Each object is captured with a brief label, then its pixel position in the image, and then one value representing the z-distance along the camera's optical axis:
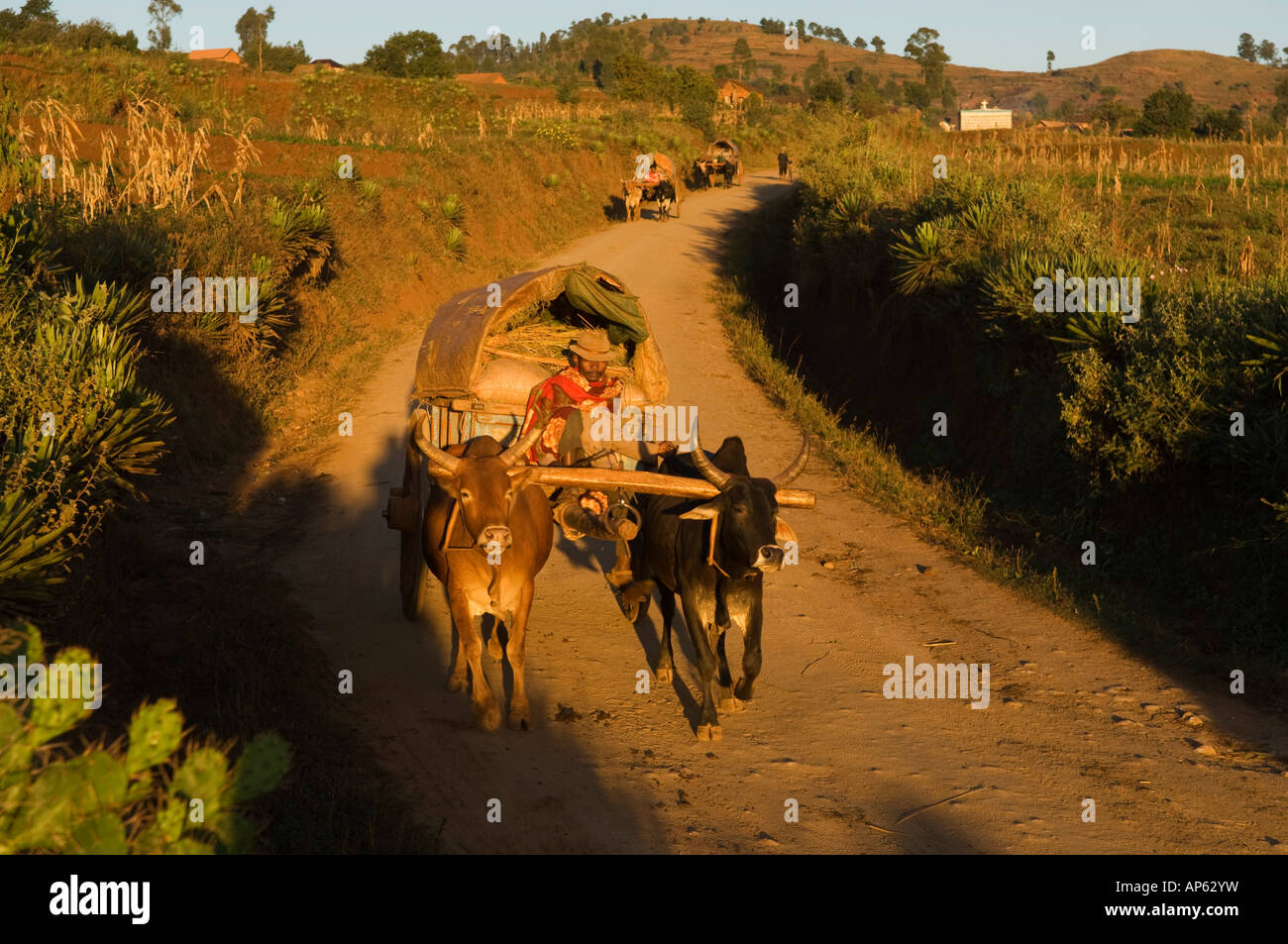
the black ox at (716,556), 6.46
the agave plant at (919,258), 15.41
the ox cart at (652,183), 32.28
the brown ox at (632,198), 32.31
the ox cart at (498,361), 8.41
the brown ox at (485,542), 6.54
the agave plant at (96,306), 9.10
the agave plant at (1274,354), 9.43
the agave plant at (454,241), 25.23
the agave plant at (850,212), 19.84
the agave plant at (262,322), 15.45
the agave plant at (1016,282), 12.83
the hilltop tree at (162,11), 76.09
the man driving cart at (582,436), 8.23
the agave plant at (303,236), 17.74
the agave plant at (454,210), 26.14
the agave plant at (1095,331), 11.45
